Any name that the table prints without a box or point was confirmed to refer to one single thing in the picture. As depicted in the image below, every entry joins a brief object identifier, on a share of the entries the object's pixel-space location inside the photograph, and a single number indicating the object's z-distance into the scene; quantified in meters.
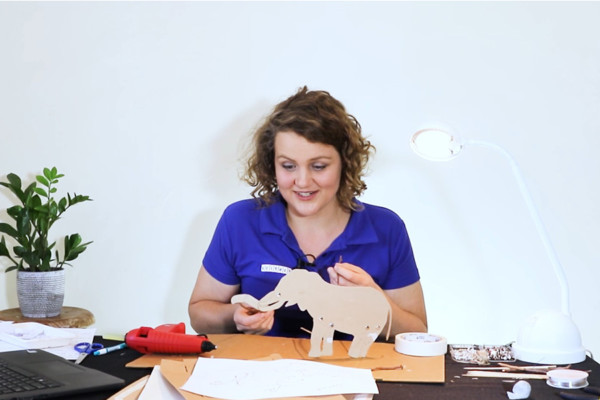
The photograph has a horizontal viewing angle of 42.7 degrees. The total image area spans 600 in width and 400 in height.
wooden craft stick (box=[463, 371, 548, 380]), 1.48
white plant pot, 2.54
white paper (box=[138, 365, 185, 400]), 1.33
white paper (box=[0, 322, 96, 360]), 1.66
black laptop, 1.28
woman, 1.97
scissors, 1.61
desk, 1.35
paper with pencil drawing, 1.34
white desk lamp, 1.62
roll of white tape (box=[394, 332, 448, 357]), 1.63
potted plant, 2.54
